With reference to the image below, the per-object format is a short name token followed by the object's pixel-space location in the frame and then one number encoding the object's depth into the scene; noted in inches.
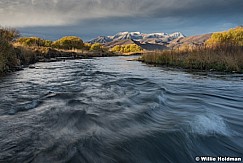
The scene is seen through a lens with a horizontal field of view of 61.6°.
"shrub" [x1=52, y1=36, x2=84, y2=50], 3811.0
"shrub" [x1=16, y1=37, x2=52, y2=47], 2827.8
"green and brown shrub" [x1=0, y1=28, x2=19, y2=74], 579.1
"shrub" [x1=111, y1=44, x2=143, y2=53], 5147.6
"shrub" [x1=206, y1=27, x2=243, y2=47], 2267.7
